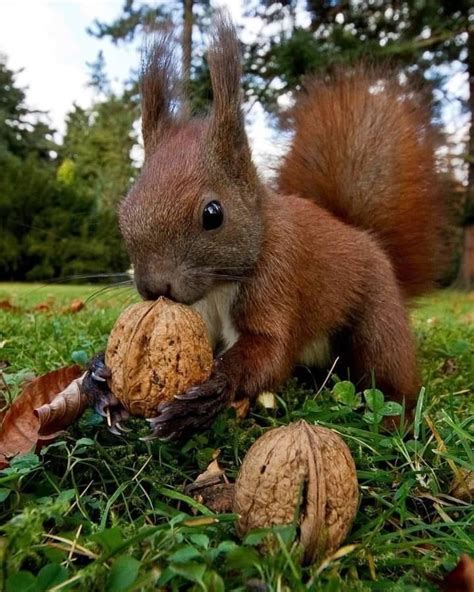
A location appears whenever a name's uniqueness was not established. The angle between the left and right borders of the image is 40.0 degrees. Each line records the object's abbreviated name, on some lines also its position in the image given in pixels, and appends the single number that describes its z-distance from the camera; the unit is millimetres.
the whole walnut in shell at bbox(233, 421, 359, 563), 147
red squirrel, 250
